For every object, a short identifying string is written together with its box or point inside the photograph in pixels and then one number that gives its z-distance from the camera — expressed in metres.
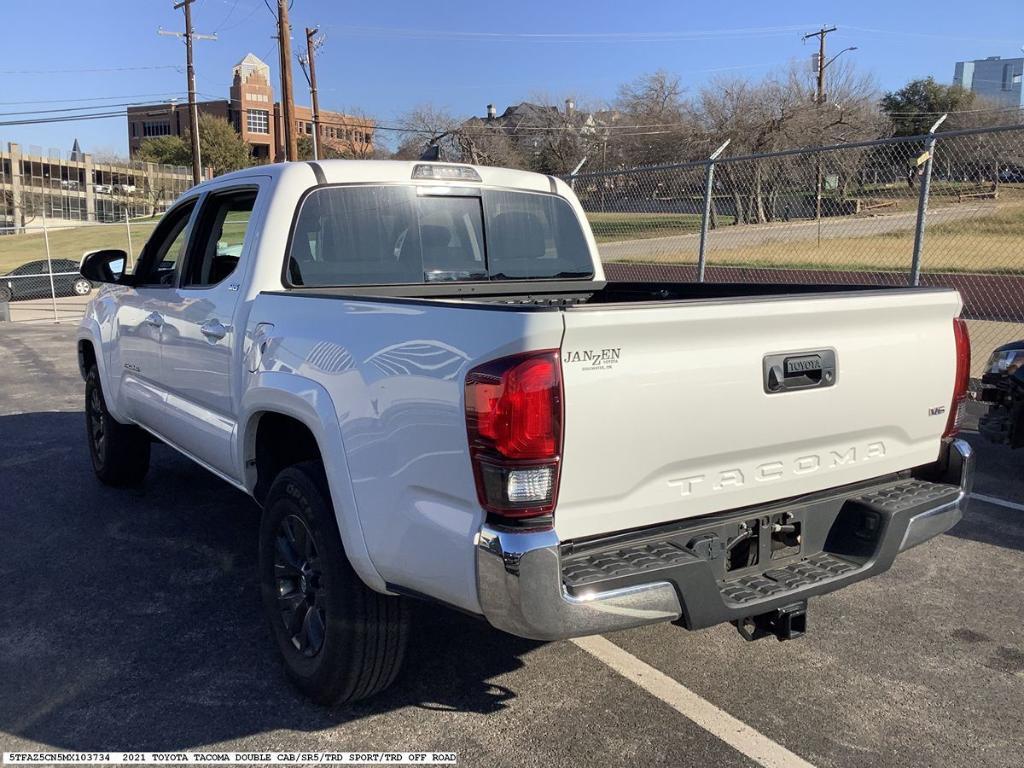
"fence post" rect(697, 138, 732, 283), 9.67
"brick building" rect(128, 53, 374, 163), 75.81
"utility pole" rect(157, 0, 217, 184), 39.34
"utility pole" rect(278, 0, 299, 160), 24.98
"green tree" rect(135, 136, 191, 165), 86.88
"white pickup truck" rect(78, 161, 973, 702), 2.49
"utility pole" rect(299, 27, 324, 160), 42.22
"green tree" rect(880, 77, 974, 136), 57.19
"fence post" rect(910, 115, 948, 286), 8.13
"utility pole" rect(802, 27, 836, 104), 42.54
